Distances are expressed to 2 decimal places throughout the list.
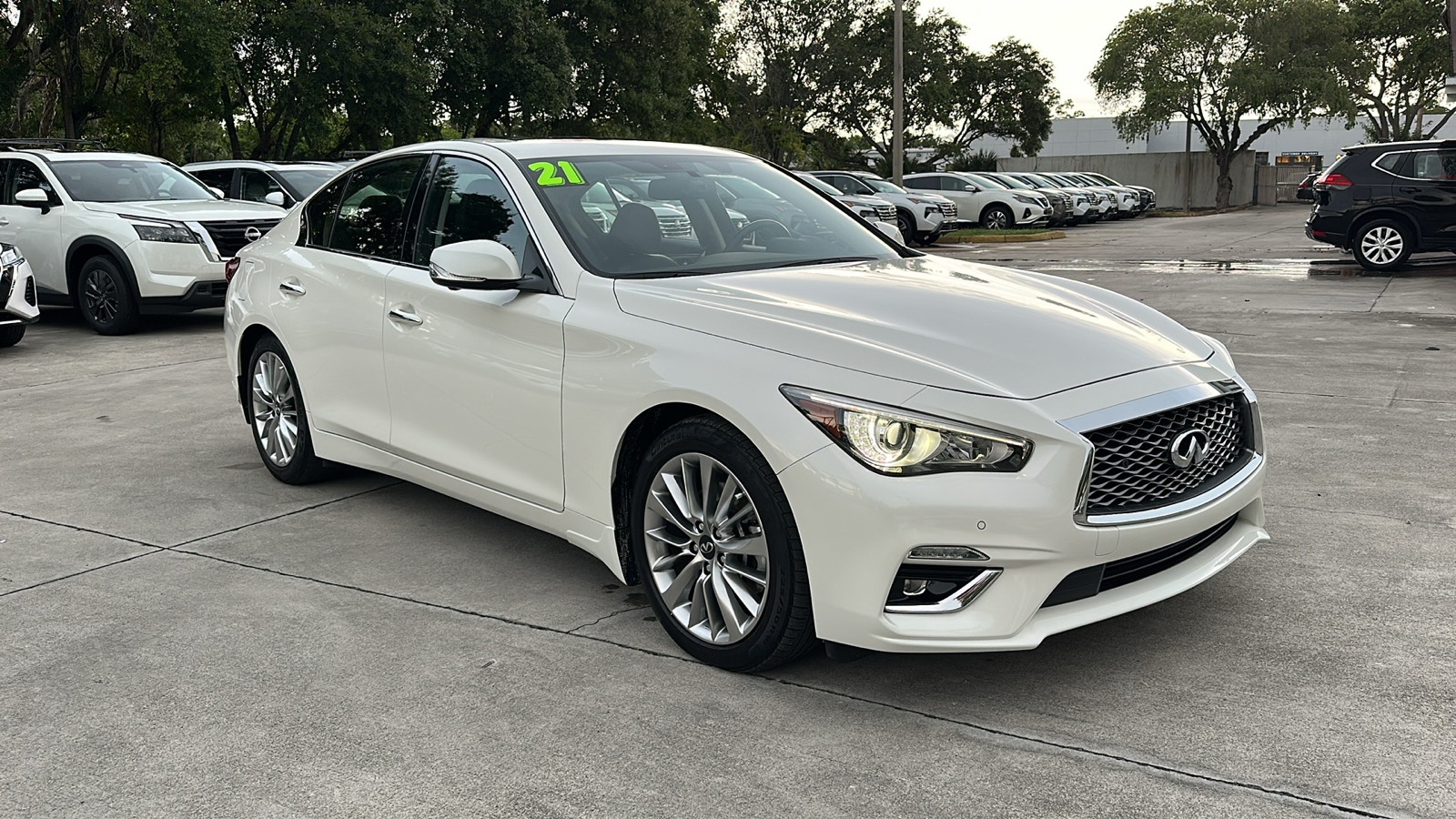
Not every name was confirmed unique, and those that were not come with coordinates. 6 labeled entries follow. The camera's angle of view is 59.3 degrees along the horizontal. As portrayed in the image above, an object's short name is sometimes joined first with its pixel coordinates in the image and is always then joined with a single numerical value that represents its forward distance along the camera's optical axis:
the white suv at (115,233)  11.91
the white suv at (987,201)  33.72
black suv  15.88
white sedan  3.34
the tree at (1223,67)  46.78
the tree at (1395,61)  47.38
